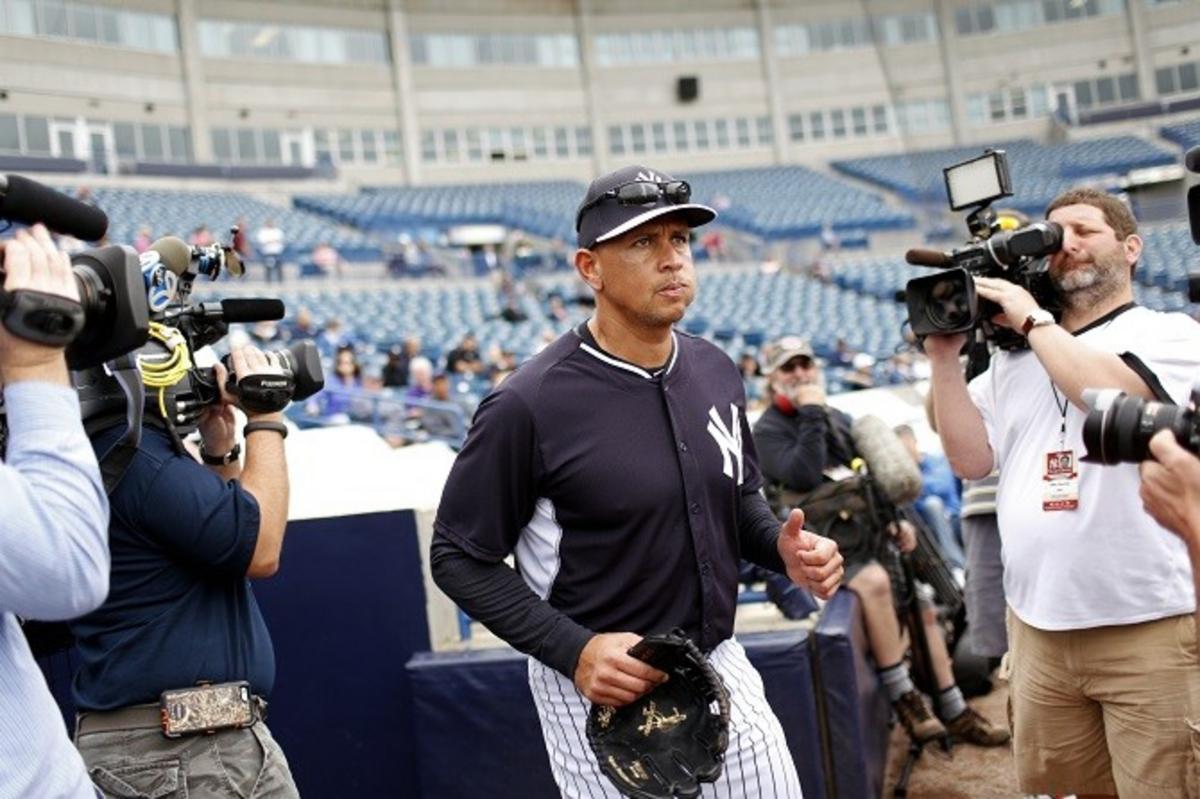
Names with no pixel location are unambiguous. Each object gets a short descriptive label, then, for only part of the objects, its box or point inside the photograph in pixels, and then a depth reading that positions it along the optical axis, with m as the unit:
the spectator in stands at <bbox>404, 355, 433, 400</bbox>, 11.38
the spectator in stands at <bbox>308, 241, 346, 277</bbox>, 21.83
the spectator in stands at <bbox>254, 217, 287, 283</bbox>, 20.45
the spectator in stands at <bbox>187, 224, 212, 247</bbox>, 17.41
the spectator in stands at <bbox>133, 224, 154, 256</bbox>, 16.65
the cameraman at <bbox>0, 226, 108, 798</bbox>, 1.51
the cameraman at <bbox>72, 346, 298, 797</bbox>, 2.23
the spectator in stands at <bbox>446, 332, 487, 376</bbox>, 12.50
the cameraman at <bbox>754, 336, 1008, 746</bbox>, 4.41
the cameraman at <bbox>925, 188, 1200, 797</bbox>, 2.68
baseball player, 2.31
